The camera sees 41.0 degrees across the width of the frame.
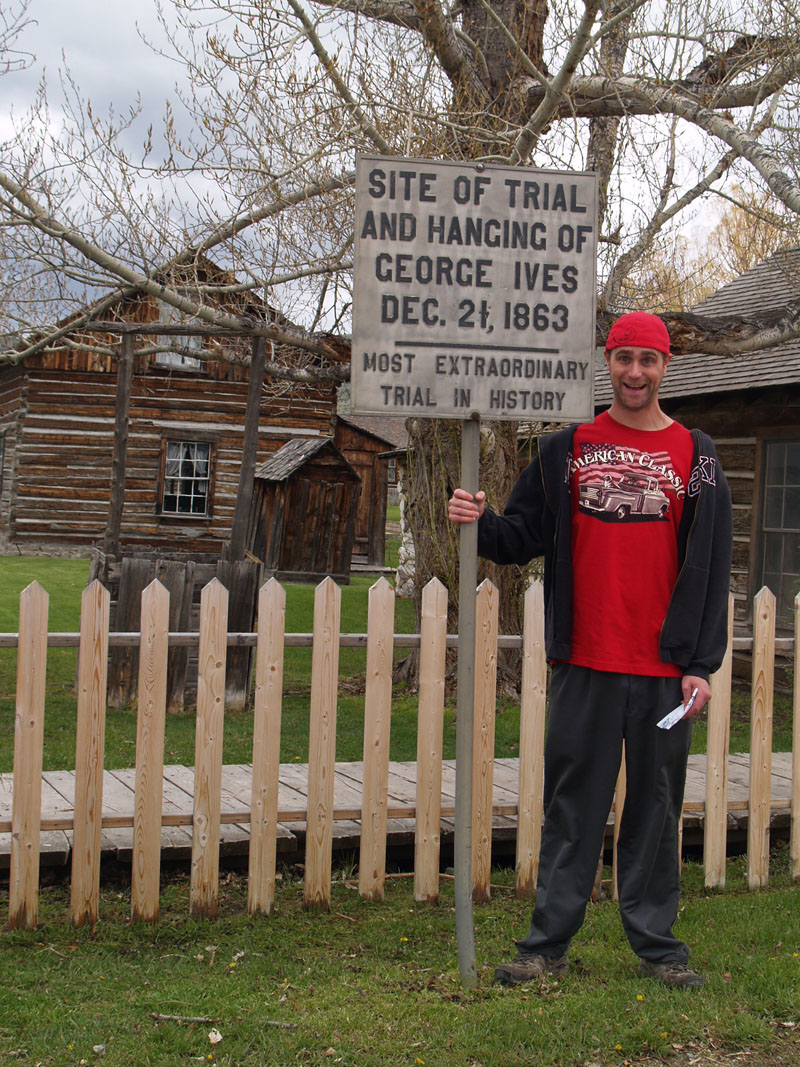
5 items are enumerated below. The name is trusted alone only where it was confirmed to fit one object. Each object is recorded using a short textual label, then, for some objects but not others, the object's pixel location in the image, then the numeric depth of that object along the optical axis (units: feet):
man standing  11.59
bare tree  26.91
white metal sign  11.50
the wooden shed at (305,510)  59.98
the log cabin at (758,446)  38.73
